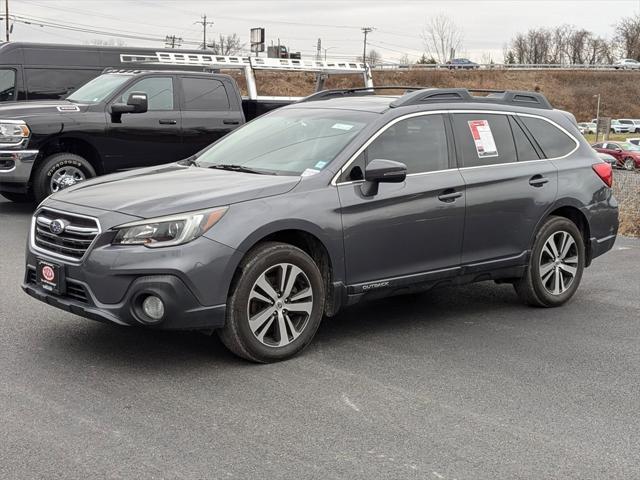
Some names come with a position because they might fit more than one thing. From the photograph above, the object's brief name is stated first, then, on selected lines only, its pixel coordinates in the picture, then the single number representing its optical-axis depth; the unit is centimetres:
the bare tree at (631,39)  11569
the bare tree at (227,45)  9907
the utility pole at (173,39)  9509
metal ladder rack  1440
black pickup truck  1125
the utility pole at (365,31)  12788
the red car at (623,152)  4000
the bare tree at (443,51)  10788
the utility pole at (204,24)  10344
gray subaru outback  509
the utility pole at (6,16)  7043
